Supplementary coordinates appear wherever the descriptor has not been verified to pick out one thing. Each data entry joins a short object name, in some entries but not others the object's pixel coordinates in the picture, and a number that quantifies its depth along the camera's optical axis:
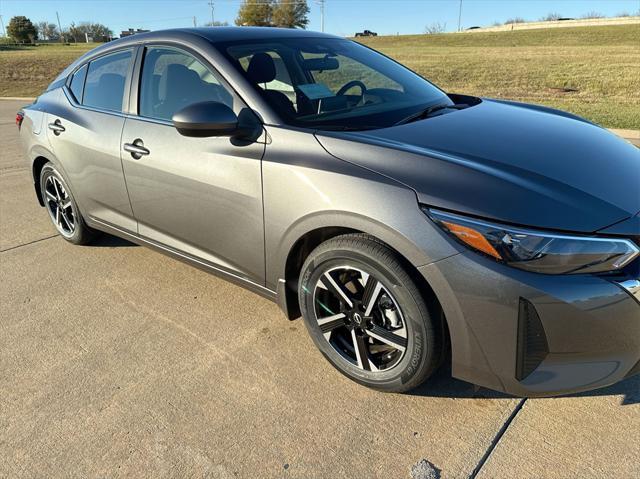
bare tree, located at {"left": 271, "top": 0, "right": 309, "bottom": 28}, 78.06
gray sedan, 1.94
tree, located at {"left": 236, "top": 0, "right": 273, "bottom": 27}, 78.12
